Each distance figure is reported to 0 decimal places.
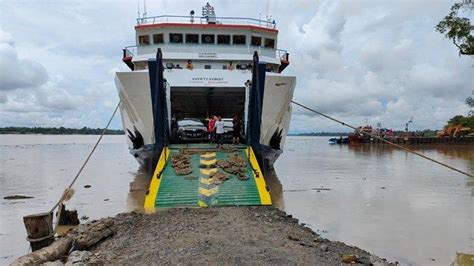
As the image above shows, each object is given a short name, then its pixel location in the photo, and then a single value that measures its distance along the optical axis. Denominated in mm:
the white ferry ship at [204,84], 11016
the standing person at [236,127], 13602
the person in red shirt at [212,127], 12695
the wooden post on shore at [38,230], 5656
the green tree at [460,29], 19047
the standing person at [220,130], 12236
